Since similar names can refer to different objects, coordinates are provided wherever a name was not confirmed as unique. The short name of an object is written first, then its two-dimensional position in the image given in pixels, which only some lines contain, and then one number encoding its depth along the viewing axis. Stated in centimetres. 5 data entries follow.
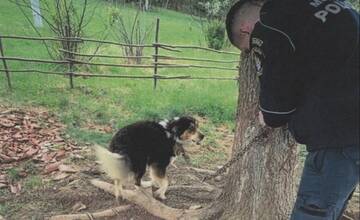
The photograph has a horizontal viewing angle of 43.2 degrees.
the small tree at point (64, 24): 935
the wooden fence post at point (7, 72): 808
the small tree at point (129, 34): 1177
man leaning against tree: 206
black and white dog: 417
